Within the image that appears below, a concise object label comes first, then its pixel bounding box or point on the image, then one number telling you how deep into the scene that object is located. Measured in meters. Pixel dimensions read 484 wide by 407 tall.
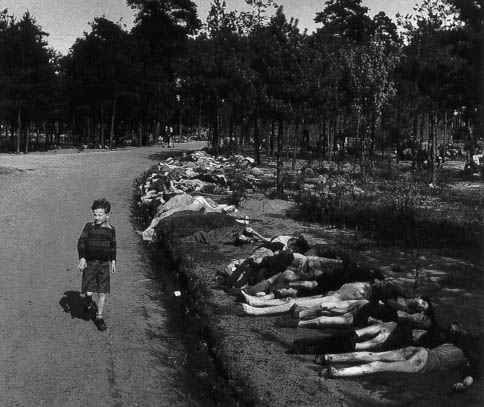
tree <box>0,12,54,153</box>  39.53
